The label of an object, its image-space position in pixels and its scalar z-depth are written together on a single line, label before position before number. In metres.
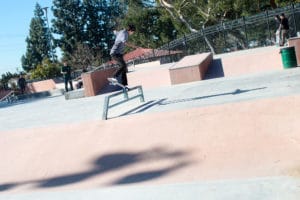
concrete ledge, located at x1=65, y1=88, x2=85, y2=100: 18.78
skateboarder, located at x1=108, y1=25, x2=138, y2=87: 10.33
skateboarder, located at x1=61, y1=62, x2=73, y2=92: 21.53
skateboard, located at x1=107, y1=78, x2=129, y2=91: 11.04
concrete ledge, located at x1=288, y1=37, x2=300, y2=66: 16.25
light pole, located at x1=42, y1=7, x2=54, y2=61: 70.94
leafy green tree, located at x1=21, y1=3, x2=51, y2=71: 74.38
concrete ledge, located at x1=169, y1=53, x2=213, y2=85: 16.80
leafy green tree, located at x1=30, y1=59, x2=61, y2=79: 44.39
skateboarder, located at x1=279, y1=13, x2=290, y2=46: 18.09
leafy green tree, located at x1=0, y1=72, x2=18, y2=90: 54.42
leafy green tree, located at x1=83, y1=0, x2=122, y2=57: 71.69
